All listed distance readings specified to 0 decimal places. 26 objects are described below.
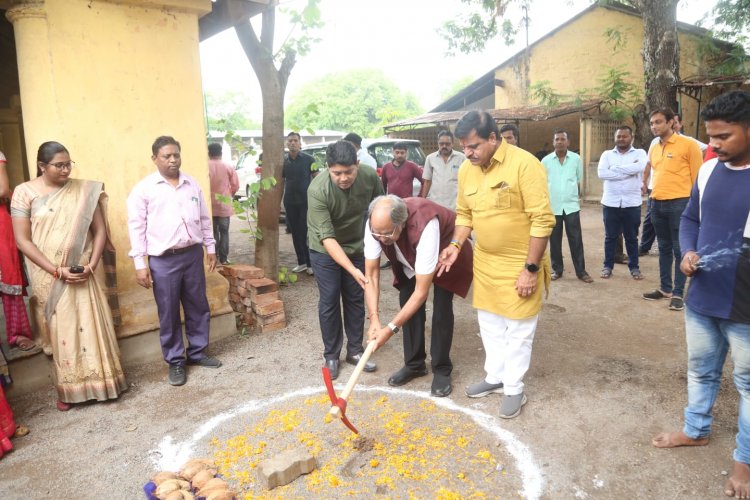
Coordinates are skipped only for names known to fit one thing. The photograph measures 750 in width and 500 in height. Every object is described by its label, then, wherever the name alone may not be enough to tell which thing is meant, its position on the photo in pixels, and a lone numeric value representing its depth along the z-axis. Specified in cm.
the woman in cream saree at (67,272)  343
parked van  966
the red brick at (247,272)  512
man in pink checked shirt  371
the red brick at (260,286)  489
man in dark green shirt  361
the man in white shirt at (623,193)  590
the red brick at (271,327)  489
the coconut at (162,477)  252
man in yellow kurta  291
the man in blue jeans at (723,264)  225
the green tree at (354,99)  4347
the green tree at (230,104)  5762
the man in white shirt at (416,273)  294
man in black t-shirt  695
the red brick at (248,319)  504
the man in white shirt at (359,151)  662
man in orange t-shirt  492
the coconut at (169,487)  239
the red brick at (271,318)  489
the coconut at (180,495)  234
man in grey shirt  616
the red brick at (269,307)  488
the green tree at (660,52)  1023
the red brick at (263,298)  492
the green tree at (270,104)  557
